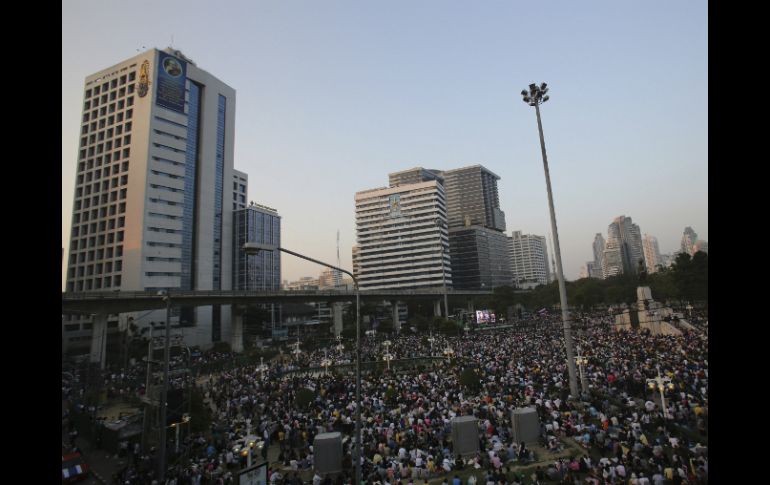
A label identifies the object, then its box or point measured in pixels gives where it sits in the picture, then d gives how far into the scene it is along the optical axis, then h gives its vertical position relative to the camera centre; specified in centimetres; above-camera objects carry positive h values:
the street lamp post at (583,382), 2242 -443
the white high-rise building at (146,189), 7250 +2450
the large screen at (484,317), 6141 -177
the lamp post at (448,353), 3734 -419
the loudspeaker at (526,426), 1752 -519
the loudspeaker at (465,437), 1678 -528
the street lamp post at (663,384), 1738 -392
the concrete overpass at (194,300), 4925 +248
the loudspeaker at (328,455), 1611 -553
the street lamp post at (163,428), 1494 -391
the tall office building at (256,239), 11269 +1899
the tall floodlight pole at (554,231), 2180 +399
